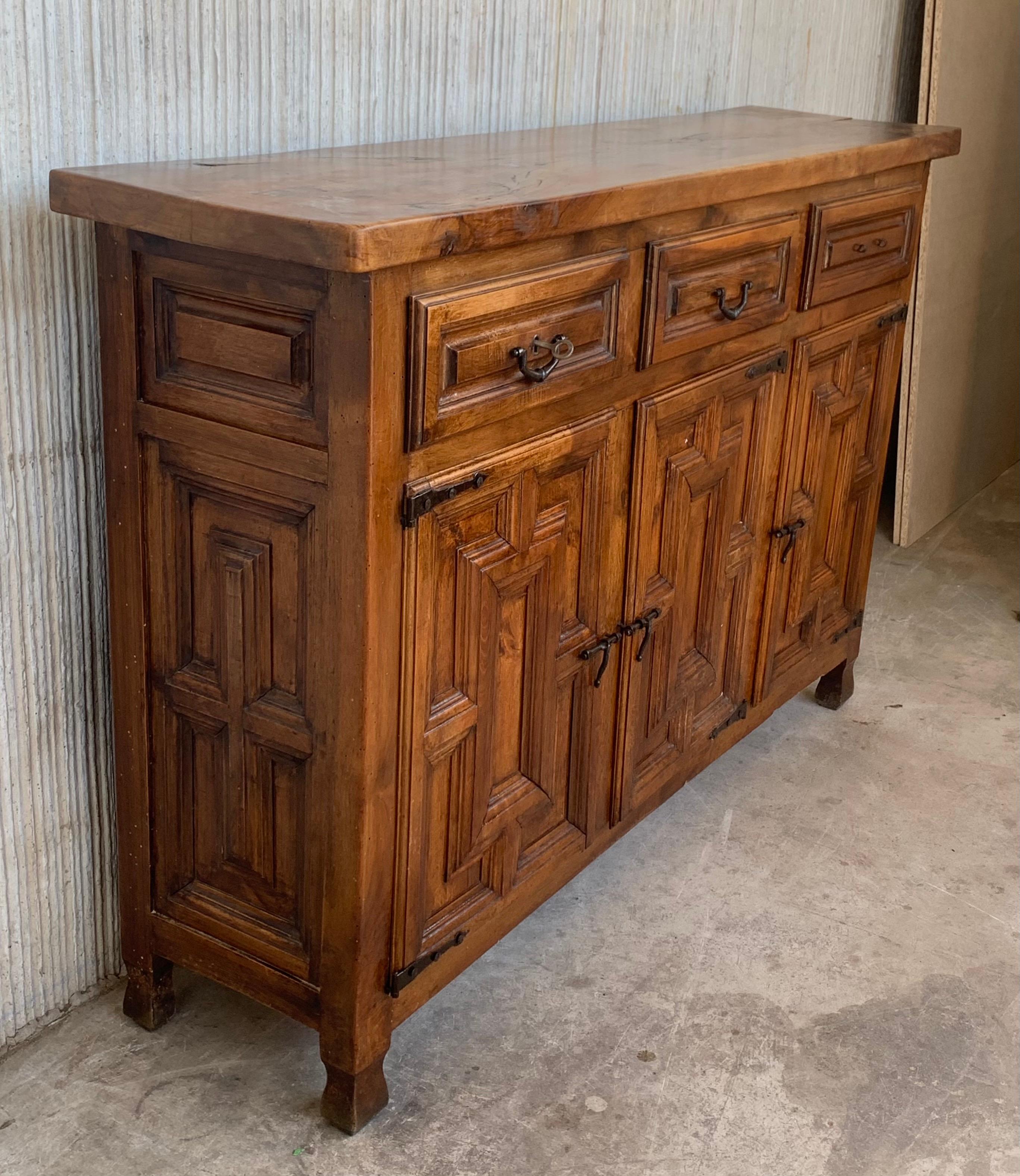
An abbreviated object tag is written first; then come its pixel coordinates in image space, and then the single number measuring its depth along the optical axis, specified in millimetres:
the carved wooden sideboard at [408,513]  1568
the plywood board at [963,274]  3740
